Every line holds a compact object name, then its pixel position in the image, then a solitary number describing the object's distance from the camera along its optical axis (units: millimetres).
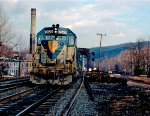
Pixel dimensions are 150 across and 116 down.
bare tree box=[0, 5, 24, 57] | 43606
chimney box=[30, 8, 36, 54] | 55406
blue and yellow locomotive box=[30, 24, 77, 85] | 20906
